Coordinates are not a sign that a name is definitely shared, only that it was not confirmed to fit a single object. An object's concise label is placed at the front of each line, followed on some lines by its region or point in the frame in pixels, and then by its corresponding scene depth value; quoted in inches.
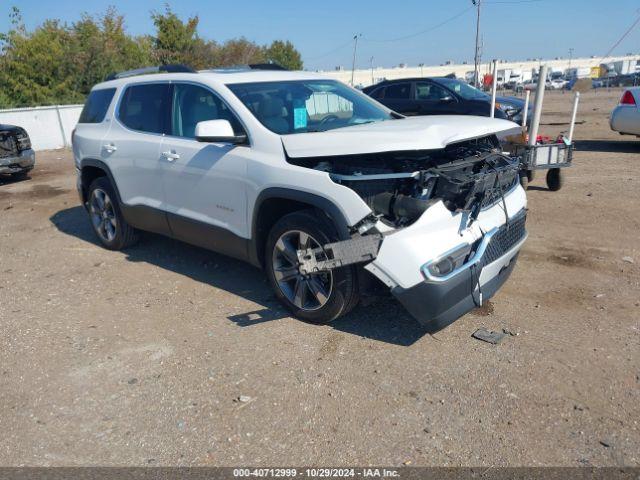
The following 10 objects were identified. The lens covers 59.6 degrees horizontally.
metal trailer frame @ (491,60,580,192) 231.5
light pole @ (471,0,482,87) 1404.0
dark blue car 523.7
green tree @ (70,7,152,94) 888.3
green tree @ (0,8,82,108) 827.4
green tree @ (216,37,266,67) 1407.5
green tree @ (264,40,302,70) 1878.7
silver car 463.2
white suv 142.6
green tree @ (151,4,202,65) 1151.6
